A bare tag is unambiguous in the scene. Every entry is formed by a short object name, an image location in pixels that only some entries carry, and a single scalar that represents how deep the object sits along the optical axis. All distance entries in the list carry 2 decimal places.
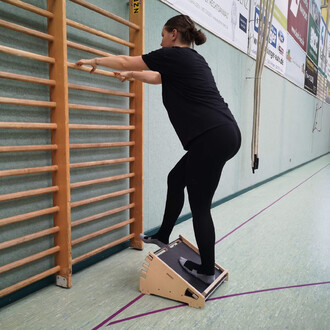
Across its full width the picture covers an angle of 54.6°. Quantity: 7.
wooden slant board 1.49
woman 1.45
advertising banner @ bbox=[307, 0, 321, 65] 6.63
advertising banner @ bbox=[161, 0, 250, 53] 2.73
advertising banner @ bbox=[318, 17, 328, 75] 7.87
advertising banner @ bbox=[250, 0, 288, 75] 4.05
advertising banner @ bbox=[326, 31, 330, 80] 9.19
